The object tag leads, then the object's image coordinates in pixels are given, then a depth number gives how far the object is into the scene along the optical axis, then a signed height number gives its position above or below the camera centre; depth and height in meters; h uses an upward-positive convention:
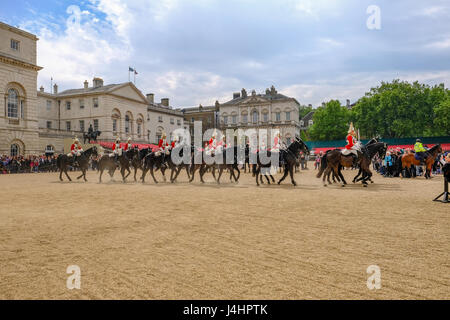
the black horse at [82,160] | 19.68 +0.33
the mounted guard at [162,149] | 18.17 +0.91
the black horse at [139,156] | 20.22 +0.52
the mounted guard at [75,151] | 19.51 +0.90
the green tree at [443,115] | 53.31 +8.24
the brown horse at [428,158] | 18.41 +0.14
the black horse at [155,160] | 18.41 +0.20
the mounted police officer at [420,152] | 18.09 +0.51
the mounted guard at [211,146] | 17.78 +1.03
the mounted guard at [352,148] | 14.63 +0.66
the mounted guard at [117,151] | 19.47 +0.87
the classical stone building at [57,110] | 33.72 +9.32
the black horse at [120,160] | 19.42 +0.25
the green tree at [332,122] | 68.19 +9.24
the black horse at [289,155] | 15.27 +0.36
